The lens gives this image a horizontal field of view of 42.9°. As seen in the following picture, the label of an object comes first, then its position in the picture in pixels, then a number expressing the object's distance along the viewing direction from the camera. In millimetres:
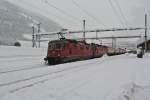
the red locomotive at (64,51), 18797
